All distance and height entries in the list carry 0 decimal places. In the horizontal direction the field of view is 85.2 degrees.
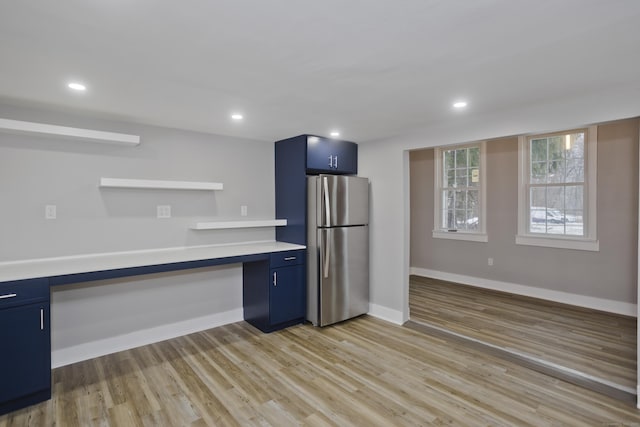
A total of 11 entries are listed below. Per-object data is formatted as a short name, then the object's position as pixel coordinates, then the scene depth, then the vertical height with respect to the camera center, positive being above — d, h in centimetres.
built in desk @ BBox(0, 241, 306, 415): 231 -64
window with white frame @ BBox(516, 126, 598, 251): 442 +28
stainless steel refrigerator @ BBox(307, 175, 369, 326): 384 -40
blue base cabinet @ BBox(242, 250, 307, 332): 369 -88
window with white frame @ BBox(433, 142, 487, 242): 546 +29
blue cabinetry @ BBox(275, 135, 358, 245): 396 +52
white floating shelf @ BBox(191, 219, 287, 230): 368 -15
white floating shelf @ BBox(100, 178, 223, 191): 309 +26
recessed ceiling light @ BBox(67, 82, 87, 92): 230 +84
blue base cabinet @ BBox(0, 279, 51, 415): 229 -90
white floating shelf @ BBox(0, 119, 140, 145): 256 +63
